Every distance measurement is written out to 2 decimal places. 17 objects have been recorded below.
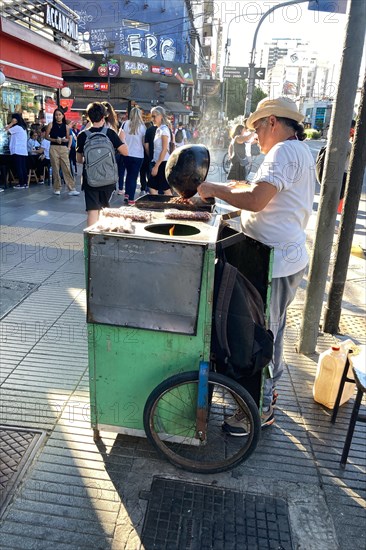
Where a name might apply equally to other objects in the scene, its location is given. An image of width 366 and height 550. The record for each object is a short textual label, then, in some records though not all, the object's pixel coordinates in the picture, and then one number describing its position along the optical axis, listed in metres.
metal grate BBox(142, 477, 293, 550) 2.17
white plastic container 3.18
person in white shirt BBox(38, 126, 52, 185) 12.20
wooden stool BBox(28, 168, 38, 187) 12.10
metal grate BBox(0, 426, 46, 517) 2.41
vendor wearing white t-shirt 2.53
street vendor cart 2.31
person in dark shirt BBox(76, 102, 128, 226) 5.79
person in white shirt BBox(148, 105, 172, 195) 7.85
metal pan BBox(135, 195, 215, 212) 3.05
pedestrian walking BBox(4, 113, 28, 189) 10.58
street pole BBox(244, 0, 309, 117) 14.64
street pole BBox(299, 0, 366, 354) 3.51
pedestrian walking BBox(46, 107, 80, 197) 10.13
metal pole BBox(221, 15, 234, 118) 47.22
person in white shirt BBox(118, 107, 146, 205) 8.58
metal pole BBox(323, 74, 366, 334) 3.96
